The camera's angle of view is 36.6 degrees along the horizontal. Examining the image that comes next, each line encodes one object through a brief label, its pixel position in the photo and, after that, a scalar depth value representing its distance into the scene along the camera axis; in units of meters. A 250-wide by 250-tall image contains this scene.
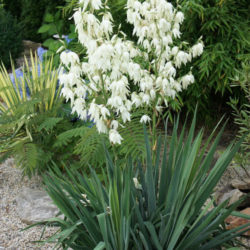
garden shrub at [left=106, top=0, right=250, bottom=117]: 3.73
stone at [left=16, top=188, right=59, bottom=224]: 3.08
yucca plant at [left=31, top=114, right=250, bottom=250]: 1.74
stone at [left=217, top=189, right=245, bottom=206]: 2.95
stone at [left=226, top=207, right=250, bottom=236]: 2.69
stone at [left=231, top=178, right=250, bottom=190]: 3.16
